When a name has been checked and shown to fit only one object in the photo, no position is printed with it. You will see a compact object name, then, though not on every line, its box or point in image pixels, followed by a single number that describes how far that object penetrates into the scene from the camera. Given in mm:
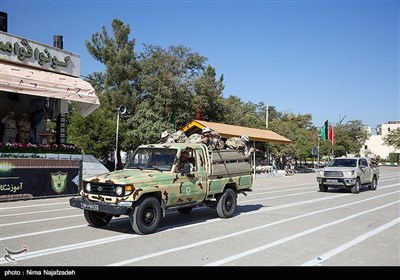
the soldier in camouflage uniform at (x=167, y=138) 11469
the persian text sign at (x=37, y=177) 14945
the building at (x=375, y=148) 107625
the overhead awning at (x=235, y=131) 26631
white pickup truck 19500
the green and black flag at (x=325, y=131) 49188
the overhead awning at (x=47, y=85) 16375
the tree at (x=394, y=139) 83512
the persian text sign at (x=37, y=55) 17953
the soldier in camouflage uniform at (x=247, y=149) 12520
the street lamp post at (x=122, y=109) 23238
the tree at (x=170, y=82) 32000
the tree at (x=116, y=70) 34312
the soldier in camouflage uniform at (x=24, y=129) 18594
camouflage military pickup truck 8347
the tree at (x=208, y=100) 33781
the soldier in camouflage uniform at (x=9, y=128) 17952
